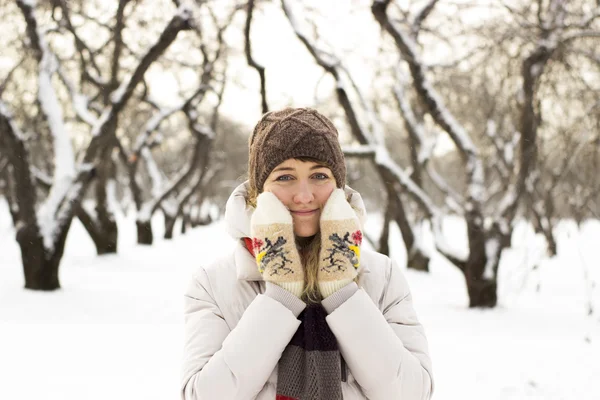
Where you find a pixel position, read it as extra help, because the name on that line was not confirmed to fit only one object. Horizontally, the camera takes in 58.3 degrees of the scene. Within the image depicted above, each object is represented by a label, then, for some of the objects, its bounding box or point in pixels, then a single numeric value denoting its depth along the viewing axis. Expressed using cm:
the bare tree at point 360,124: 772
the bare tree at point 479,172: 689
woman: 150
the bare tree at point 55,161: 712
